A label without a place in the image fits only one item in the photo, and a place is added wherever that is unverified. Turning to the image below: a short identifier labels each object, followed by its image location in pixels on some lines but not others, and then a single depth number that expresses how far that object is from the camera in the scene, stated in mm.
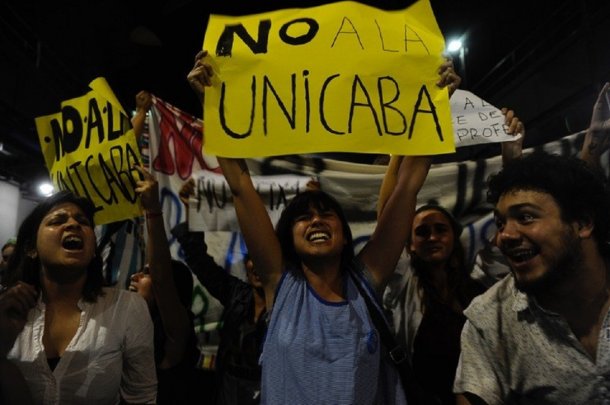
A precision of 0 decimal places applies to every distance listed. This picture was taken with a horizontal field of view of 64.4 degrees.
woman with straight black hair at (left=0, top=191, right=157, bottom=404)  1520
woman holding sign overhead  1377
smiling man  1215
